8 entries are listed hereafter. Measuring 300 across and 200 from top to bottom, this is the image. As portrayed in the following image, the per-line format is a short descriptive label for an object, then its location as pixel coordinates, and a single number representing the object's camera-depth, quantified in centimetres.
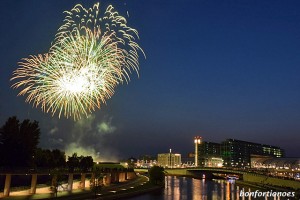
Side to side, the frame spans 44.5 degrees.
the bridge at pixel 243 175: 9279
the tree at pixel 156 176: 9595
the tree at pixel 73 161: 9438
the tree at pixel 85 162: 9872
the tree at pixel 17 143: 7451
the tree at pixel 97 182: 5690
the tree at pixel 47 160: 8388
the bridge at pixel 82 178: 5225
